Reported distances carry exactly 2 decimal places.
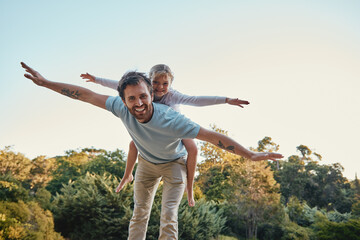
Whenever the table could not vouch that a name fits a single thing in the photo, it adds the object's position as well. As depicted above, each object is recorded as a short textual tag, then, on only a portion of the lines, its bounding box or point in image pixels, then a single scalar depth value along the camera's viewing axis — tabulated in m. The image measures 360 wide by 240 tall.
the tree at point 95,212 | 11.34
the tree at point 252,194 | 15.35
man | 2.30
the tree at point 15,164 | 18.92
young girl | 3.05
